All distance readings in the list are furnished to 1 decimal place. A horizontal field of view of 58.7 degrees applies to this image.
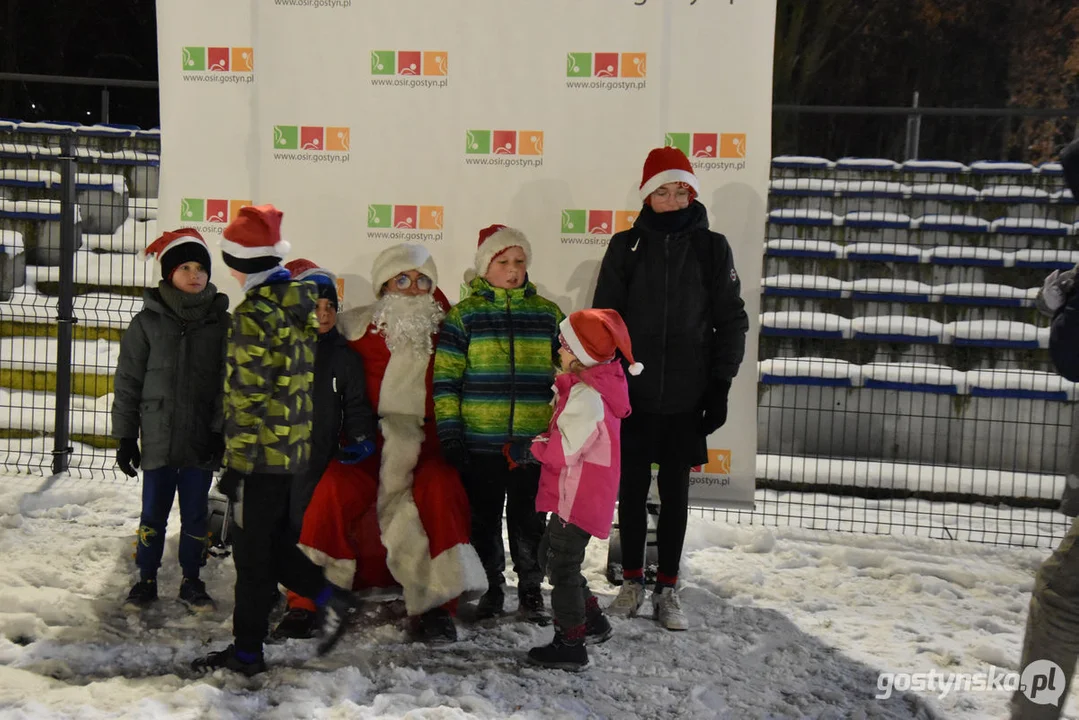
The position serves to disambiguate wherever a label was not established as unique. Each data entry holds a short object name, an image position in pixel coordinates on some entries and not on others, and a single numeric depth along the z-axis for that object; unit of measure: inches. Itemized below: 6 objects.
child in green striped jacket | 158.1
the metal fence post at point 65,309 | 231.8
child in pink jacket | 138.8
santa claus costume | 154.6
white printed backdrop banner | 182.1
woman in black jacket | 162.2
